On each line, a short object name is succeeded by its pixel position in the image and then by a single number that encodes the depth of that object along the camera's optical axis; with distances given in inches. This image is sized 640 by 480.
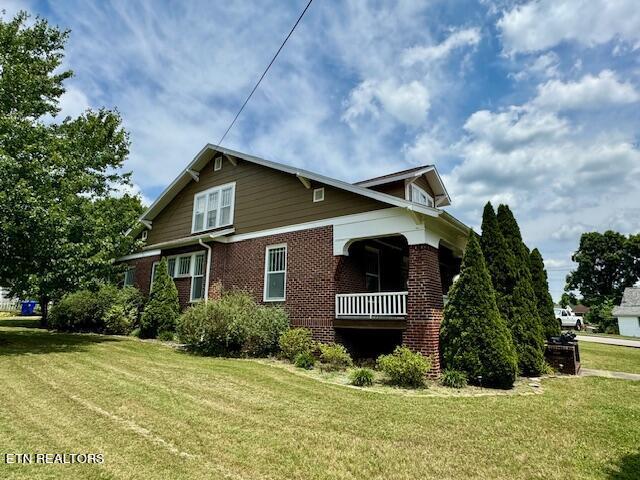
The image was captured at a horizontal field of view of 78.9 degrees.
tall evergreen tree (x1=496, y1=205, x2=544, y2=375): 393.1
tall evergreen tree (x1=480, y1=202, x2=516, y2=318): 415.5
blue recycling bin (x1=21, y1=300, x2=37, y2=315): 1089.4
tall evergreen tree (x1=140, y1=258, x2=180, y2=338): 576.4
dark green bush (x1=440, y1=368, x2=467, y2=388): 318.0
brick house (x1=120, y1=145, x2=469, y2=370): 394.0
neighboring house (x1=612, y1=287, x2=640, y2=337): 1588.3
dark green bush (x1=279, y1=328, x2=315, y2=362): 414.6
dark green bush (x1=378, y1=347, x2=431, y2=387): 316.4
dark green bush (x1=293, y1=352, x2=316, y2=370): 384.5
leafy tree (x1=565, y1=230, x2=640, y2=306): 2277.3
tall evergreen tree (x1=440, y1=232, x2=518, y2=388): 323.3
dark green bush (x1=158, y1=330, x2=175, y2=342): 556.7
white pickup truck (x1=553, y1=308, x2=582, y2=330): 1532.5
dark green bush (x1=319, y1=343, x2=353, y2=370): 386.6
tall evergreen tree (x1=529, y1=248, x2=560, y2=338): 533.3
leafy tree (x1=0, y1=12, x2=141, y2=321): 405.4
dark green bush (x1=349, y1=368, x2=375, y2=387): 315.6
